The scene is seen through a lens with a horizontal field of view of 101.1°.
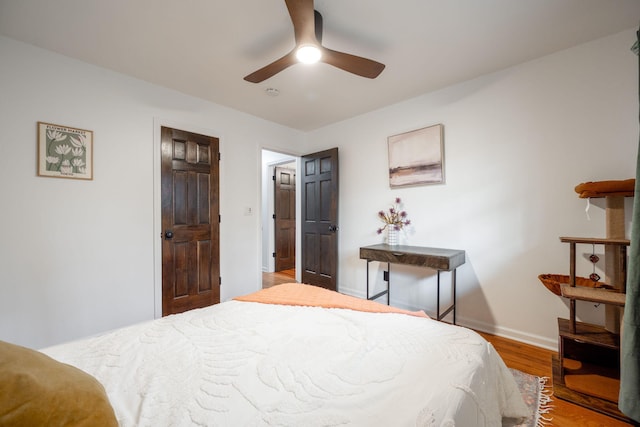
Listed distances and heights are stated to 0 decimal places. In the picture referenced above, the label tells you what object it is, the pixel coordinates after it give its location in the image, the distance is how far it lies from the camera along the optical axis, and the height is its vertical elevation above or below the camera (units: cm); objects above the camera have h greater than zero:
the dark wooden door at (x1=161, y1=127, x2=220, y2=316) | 279 -8
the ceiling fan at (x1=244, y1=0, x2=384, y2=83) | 146 +107
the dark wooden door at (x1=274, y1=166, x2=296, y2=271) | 520 -7
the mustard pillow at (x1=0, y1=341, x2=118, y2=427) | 50 -37
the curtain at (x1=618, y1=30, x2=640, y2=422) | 119 -57
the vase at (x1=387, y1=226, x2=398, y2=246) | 309 -28
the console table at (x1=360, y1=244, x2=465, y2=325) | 238 -43
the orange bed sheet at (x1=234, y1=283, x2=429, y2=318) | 156 -55
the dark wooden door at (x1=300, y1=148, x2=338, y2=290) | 367 -7
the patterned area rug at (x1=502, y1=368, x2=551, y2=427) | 143 -116
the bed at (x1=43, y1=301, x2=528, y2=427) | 76 -57
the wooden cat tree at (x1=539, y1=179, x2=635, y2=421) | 161 -82
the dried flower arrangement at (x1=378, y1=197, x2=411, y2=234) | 310 -5
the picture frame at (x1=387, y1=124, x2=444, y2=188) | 282 +63
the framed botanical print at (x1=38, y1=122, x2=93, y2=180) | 213 +54
